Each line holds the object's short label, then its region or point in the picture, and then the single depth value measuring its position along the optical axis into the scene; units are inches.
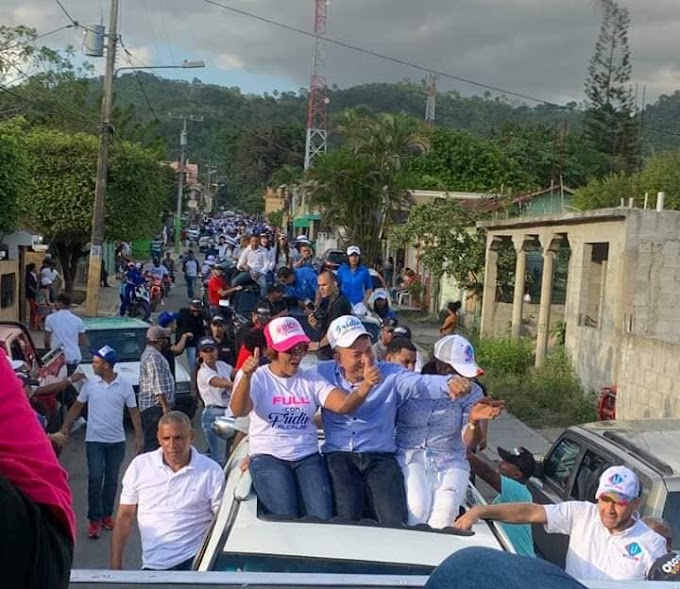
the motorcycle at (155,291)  1086.4
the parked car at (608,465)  221.3
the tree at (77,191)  1075.9
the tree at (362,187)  1395.2
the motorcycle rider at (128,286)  983.0
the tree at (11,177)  810.8
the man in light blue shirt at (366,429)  184.4
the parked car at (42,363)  399.2
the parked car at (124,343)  498.6
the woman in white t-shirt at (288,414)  183.3
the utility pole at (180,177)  2250.2
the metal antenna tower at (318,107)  2610.7
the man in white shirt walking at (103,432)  321.7
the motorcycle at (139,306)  983.6
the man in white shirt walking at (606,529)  184.2
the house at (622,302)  481.1
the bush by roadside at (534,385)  567.8
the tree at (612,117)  2089.1
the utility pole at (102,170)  882.8
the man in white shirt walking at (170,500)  200.7
